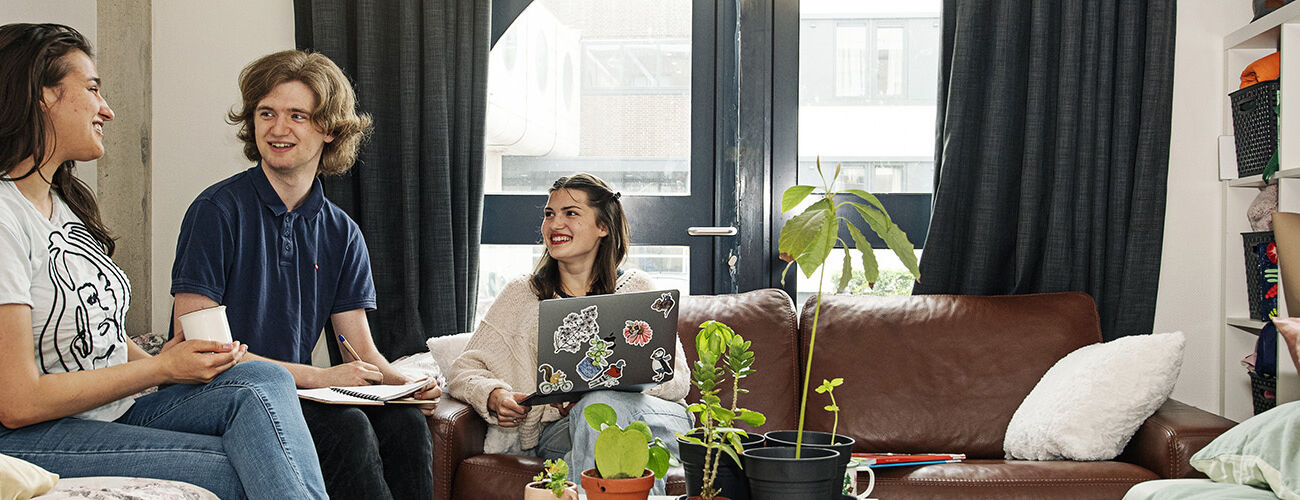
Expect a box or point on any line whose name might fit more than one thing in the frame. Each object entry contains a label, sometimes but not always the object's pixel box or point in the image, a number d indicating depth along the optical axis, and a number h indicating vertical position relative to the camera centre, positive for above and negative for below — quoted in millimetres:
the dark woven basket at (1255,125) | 2588 +319
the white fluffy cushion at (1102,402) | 2225 -381
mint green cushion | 1737 -410
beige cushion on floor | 1292 -342
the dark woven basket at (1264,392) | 2609 -416
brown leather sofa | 2516 -323
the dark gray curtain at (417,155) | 2951 +244
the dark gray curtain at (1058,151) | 2748 +257
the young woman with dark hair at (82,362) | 1502 -216
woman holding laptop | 2211 -263
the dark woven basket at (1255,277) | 2660 -101
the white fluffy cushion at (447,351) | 2645 -321
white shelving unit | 2779 -66
